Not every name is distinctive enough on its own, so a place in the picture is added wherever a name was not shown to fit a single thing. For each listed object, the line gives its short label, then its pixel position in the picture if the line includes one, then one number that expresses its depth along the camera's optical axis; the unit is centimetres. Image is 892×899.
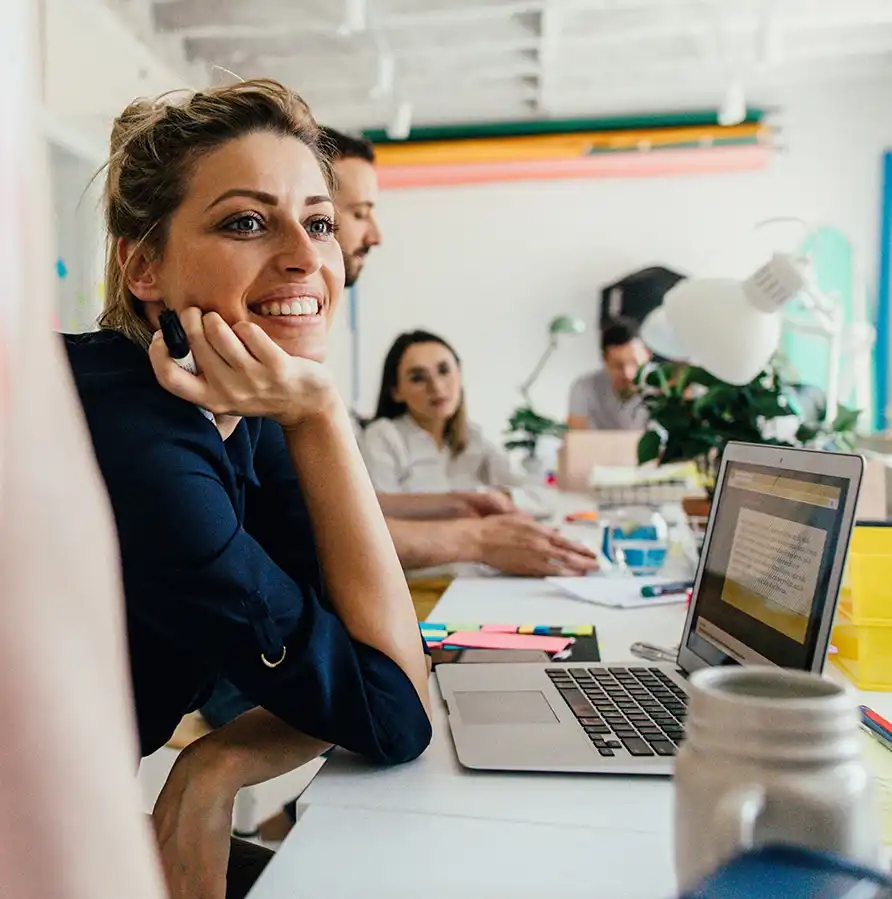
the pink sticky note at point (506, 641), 127
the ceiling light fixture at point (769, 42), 431
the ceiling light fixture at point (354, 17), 396
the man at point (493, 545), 183
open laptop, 87
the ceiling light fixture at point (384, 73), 494
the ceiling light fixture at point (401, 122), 556
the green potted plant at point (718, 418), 192
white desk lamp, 170
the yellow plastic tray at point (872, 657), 106
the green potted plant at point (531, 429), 420
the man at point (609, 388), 501
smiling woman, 86
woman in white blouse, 339
